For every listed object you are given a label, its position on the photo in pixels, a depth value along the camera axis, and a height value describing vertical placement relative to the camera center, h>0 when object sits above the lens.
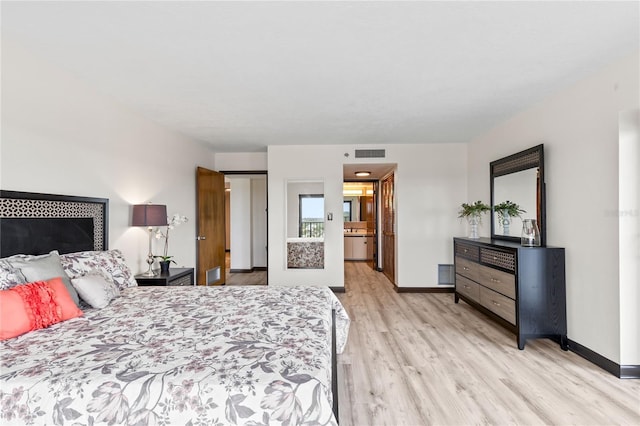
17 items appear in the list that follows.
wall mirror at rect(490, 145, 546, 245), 3.29 +0.29
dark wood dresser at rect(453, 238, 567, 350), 2.98 -0.79
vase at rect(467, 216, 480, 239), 4.43 -0.19
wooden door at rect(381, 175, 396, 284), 5.96 -0.38
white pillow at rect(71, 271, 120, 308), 2.11 -0.51
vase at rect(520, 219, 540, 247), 3.25 -0.22
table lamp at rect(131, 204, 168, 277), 3.27 -0.01
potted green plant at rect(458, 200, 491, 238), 4.32 +0.00
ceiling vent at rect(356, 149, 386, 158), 5.25 +1.04
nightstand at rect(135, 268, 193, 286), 3.19 -0.67
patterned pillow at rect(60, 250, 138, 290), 2.31 -0.40
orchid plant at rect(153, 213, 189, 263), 3.63 -0.22
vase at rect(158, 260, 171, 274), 3.49 -0.59
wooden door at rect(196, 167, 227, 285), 4.90 -0.15
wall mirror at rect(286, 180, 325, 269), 5.33 -0.17
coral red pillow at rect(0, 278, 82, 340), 1.61 -0.51
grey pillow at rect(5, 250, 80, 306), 1.92 -0.33
